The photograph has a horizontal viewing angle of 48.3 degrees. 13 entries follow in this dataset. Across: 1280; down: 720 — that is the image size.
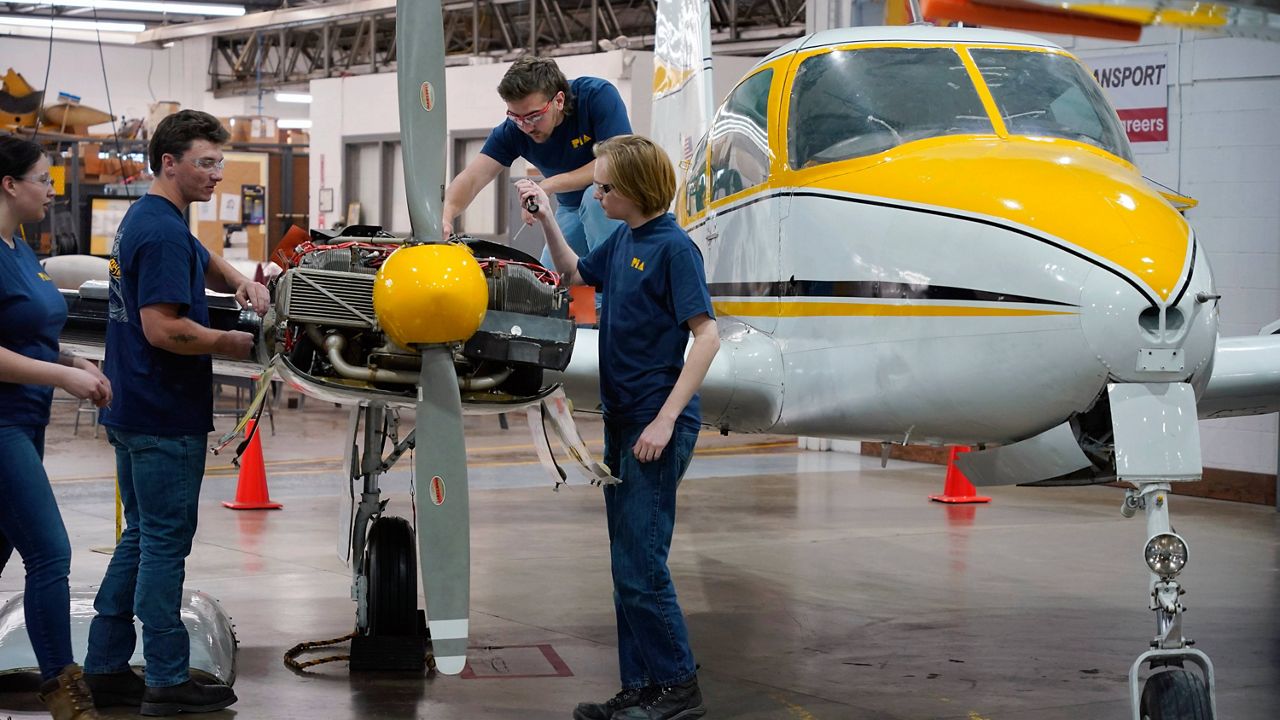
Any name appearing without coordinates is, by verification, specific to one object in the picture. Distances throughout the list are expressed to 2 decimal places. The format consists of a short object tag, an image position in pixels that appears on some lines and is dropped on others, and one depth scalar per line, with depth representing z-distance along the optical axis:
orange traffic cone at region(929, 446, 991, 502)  11.39
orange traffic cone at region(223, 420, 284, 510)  10.22
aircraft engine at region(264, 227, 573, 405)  4.95
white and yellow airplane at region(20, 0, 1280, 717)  4.70
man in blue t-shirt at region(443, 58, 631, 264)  6.12
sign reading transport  12.09
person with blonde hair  4.86
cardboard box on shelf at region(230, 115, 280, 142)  24.19
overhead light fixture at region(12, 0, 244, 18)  23.75
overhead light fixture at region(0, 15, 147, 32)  25.48
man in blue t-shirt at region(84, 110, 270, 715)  4.84
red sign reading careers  12.11
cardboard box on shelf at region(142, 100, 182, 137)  22.47
